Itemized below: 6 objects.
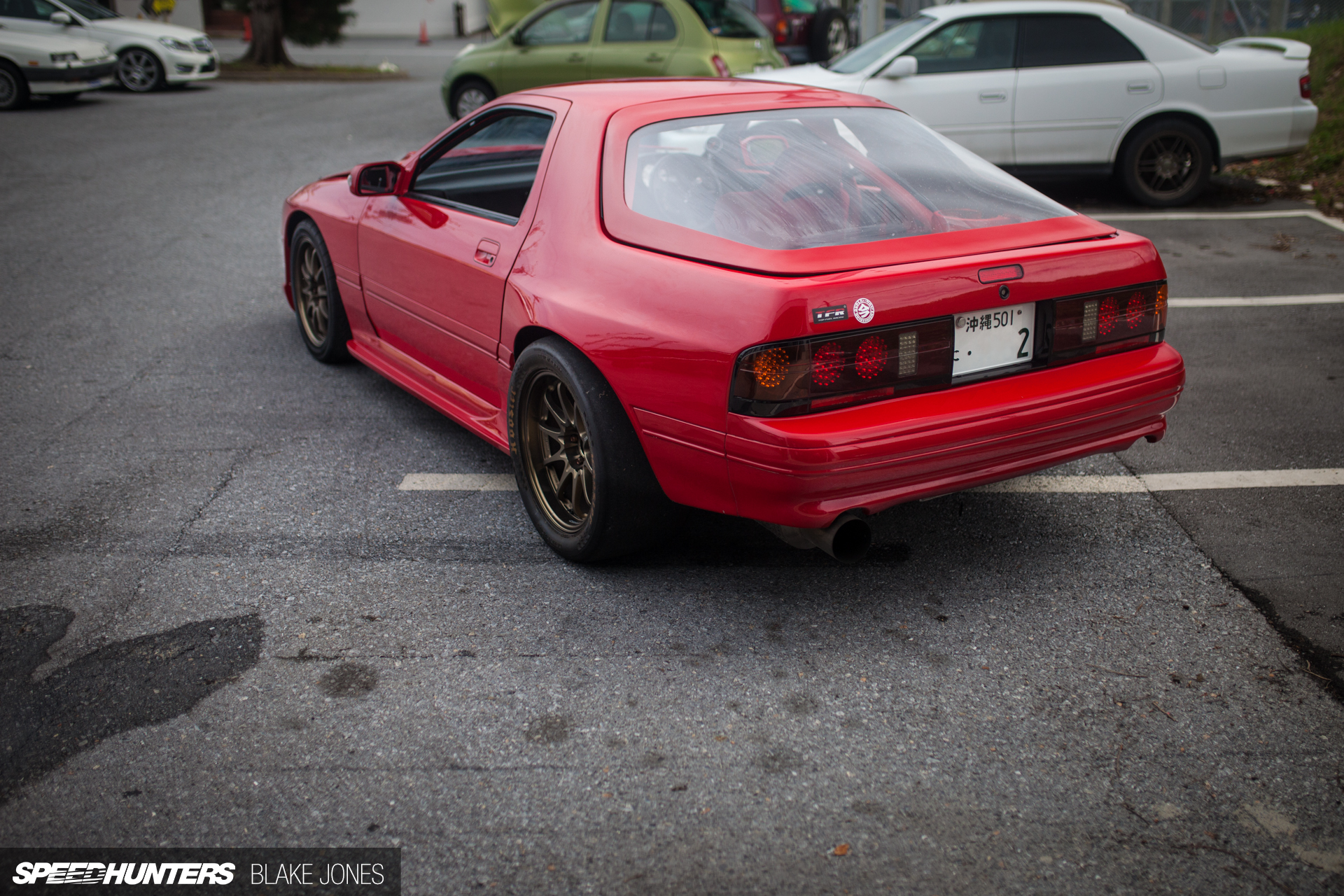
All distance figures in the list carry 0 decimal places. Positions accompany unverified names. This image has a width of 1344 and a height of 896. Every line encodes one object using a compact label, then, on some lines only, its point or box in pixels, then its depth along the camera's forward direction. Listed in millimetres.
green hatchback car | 10219
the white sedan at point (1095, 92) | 7801
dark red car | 14938
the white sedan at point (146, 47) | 15406
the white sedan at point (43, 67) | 13195
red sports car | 2555
